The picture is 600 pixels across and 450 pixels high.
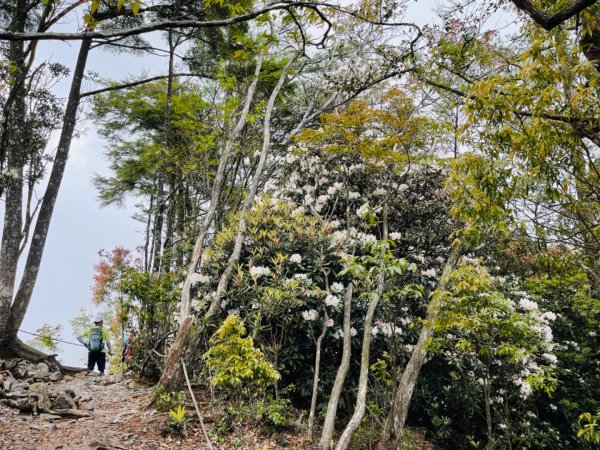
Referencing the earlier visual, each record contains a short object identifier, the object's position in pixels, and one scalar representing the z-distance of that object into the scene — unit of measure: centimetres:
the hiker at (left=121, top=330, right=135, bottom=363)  777
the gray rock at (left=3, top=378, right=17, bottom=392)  573
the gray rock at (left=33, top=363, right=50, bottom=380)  694
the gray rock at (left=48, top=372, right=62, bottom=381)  712
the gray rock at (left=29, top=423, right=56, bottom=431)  482
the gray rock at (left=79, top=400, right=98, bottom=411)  568
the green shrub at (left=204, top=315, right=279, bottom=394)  491
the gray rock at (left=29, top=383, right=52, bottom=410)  535
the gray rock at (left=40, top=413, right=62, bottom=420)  515
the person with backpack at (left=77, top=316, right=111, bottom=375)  871
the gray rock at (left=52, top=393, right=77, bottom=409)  551
